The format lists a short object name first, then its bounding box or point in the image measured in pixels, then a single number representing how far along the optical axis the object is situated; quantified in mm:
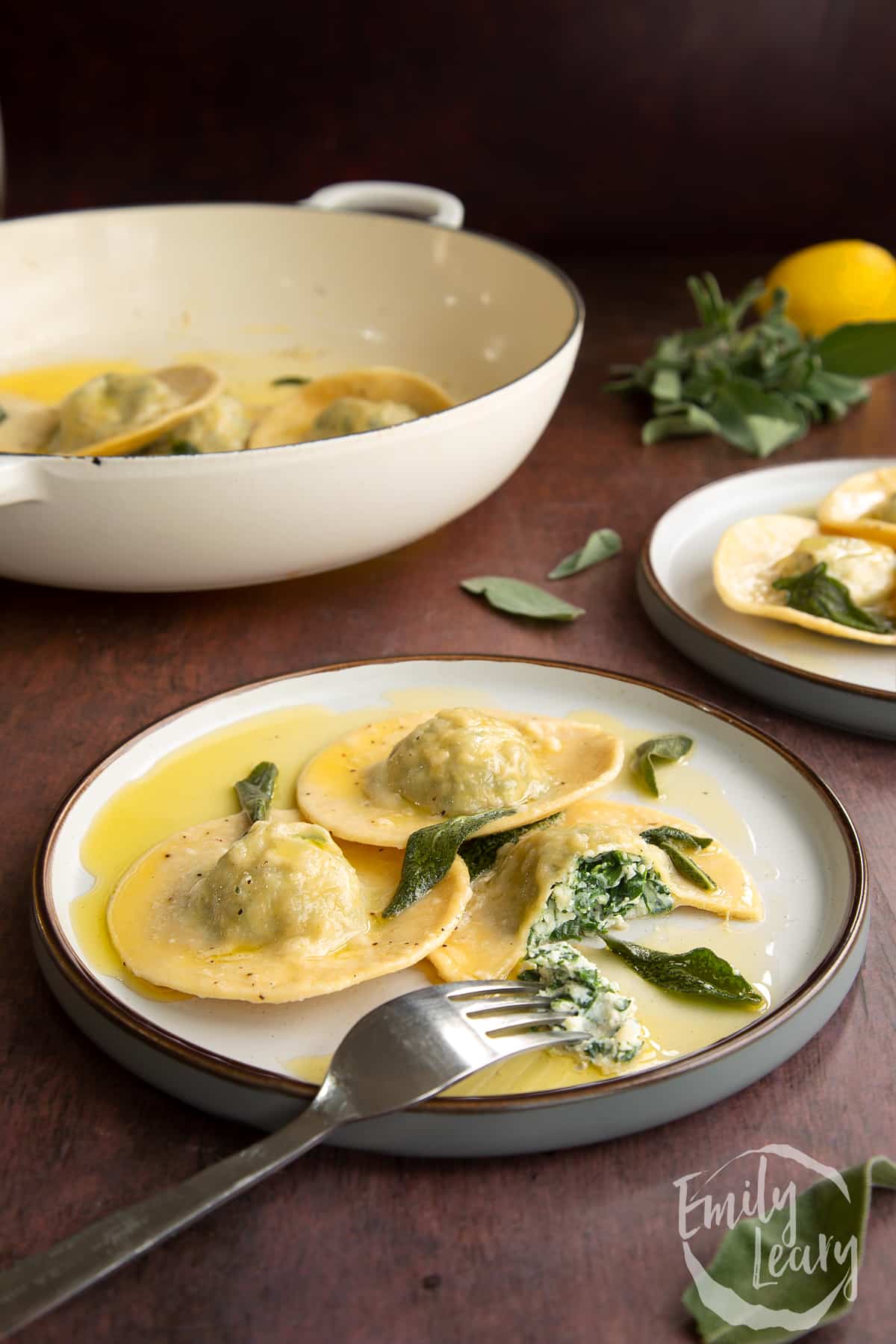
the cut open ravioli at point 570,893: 653
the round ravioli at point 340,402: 935
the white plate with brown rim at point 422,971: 597
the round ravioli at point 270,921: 633
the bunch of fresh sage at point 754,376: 1064
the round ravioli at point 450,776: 698
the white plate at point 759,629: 774
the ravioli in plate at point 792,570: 815
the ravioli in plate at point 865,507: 874
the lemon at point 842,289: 1238
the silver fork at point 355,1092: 554
